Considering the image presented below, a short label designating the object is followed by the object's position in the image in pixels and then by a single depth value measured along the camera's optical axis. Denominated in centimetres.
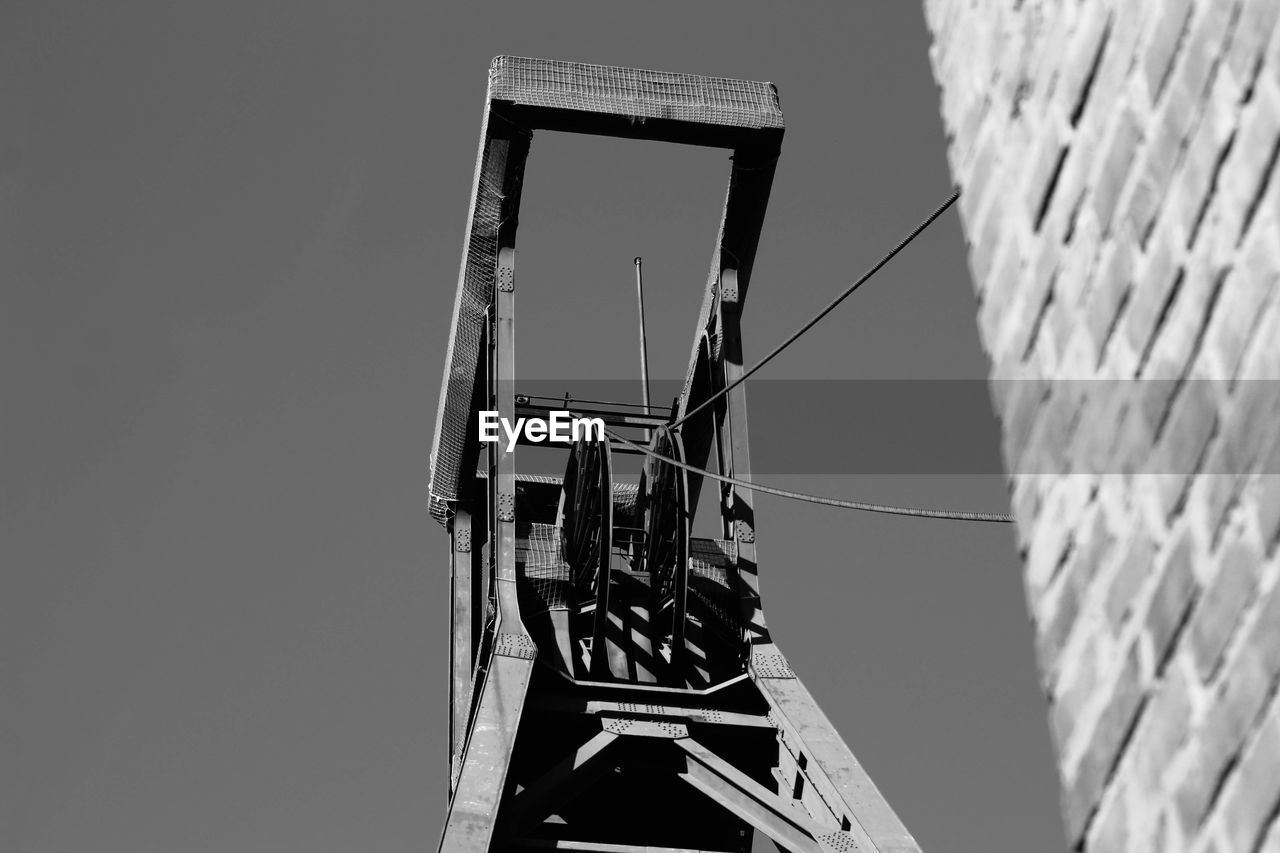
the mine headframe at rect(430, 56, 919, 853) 1054
